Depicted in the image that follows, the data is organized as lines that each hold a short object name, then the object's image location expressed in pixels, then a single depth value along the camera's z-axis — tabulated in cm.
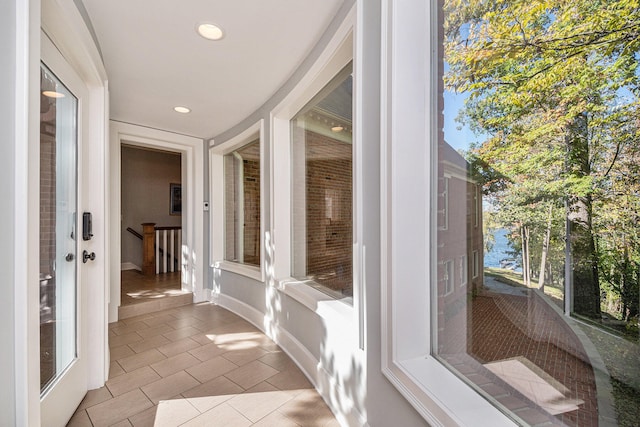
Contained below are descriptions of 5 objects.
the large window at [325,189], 200
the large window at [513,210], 68
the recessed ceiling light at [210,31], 176
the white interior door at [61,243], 151
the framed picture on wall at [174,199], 645
